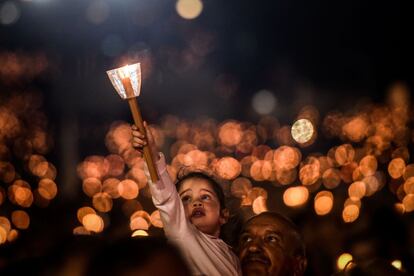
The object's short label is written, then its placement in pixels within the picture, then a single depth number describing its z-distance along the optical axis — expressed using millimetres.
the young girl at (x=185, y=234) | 7899
